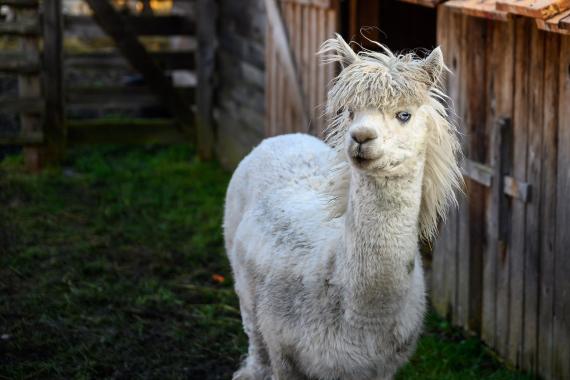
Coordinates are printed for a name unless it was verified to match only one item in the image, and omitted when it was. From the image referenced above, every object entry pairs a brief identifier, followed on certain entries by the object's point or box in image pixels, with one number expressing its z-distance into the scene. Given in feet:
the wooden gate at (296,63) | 28.12
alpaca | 13.94
